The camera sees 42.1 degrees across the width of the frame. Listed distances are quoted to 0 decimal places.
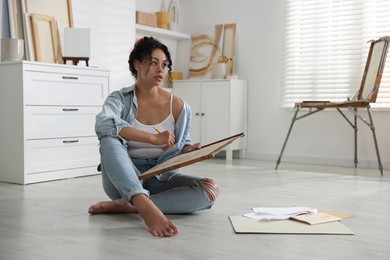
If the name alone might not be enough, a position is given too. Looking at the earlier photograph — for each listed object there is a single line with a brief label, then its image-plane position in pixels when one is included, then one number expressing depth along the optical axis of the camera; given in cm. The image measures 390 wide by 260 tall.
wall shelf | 518
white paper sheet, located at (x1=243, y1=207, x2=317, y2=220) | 230
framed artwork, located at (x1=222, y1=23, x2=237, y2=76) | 552
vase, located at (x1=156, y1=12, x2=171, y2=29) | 555
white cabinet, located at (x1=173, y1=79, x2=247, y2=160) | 526
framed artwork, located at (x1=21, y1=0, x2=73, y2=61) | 387
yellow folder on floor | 207
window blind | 469
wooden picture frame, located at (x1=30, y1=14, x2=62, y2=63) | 389
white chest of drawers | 343
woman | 225
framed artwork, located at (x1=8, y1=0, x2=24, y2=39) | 381
